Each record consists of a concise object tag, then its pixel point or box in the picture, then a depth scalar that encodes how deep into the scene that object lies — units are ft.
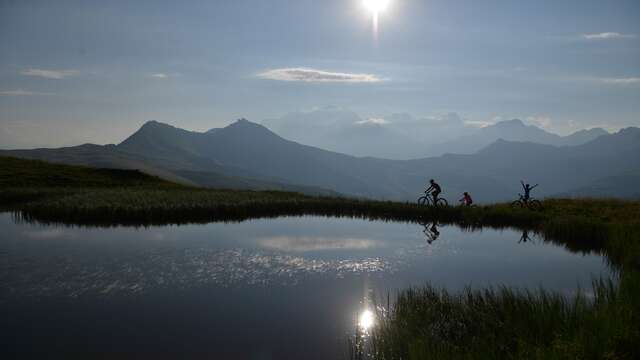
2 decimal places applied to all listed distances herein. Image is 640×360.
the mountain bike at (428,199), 165.27
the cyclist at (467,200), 165.82
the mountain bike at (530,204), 159.26
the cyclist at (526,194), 154.12
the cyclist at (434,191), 156.56
